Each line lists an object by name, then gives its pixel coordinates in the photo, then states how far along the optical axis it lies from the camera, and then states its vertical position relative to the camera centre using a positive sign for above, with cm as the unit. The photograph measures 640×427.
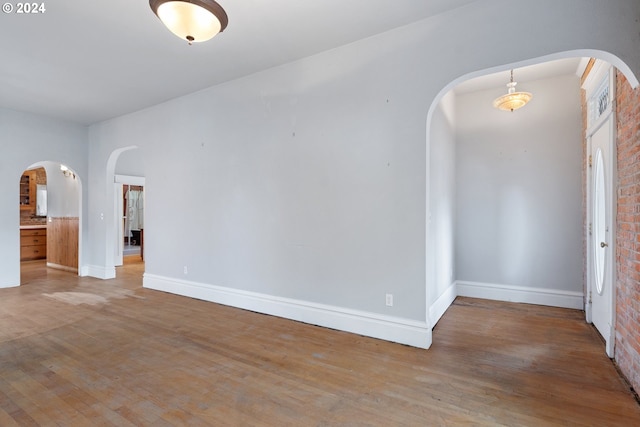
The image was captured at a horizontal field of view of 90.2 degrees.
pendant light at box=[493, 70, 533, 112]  376 +133
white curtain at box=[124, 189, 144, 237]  1131 +11
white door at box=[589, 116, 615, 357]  294 -25
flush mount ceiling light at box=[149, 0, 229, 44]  231 +148
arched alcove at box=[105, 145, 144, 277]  747 +86
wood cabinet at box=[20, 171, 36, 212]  916 +70
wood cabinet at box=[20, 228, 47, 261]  823 -75
